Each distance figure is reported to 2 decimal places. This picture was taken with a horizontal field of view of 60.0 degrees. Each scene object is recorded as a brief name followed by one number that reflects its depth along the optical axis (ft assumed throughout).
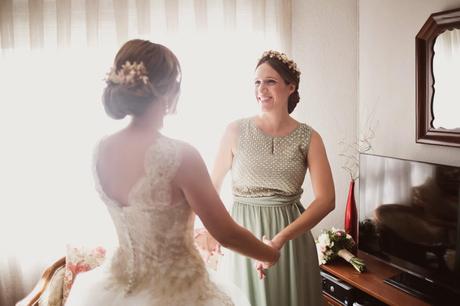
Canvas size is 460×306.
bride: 3.77
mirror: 6.77
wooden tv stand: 6.61
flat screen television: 6.25
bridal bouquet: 8.05
